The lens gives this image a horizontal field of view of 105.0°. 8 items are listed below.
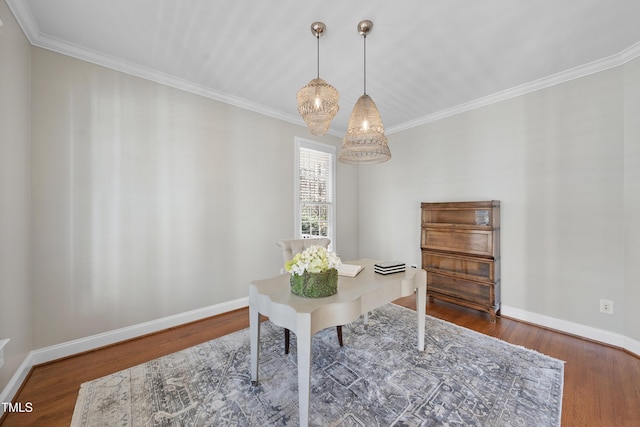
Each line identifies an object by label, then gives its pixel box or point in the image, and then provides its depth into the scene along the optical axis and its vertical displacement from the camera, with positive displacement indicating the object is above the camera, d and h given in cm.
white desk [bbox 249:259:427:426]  135 -58
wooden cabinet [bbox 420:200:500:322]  288 -51
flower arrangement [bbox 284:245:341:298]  155 -39
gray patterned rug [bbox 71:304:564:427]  150 -125
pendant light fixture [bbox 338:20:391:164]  189 +64
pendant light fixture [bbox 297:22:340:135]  183 +84
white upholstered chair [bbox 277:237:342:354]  245 -34
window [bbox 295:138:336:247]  383 +40
